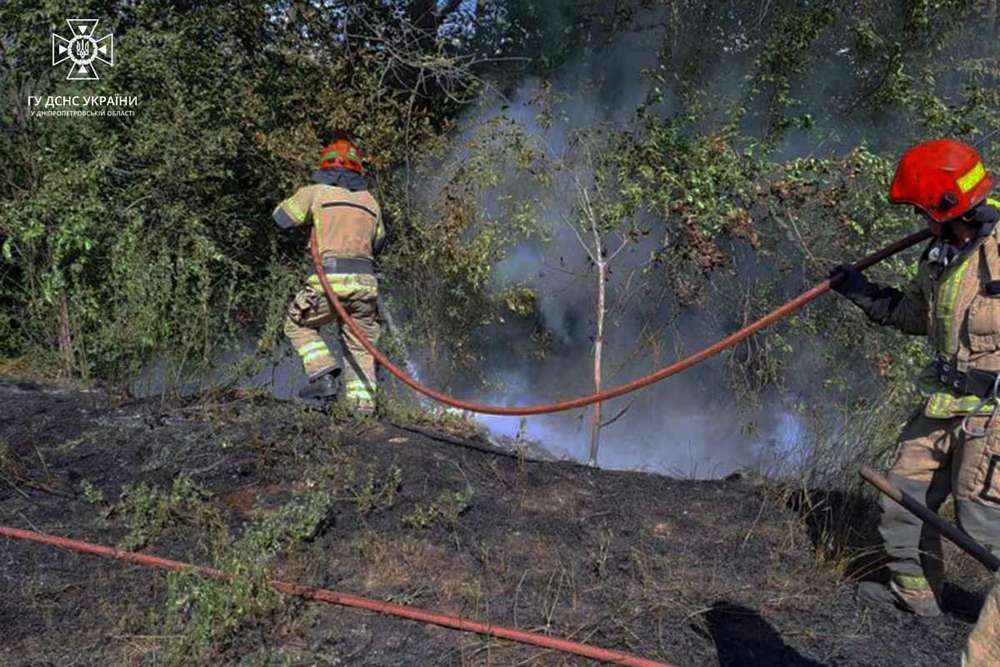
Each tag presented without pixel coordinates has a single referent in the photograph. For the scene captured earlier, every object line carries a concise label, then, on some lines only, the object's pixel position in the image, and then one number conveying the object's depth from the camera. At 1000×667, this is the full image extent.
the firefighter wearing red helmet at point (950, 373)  3.00
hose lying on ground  2.70
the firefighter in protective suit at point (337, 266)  5.38
